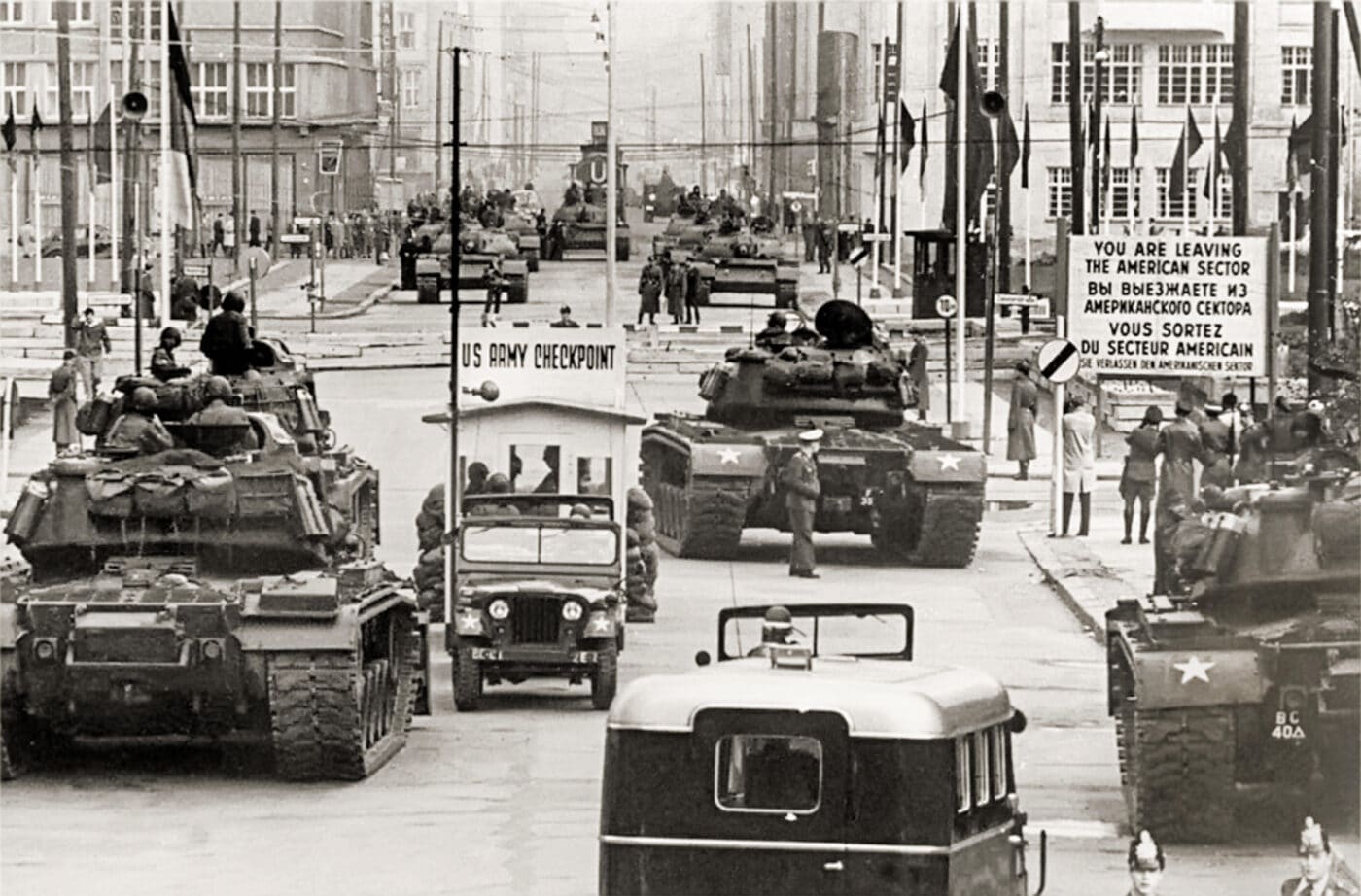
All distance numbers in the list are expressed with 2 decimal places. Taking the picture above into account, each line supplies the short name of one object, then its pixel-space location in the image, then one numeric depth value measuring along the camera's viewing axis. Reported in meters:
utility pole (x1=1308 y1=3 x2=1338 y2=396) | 34.16
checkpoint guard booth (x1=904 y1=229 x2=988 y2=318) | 56.08
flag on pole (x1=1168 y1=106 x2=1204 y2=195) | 64.19
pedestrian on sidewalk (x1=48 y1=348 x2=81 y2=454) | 40.97
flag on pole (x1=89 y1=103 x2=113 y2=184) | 72.06
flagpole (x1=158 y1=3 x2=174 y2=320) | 43.25
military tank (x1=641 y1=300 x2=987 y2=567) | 32.78
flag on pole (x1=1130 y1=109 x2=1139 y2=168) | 67.30
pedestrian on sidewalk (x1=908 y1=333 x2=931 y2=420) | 47.62
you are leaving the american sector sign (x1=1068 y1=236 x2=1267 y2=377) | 30.47
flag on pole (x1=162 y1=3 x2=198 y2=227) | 43.47
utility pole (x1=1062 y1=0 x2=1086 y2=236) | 49.16
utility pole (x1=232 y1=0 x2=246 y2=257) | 73.44
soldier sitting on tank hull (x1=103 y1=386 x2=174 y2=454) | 22.39
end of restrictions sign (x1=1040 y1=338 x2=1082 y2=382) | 33.66
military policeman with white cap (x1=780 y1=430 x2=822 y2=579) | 31.44
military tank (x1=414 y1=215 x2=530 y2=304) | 66.06
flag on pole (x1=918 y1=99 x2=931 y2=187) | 58.78
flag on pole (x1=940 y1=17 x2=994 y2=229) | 49.78
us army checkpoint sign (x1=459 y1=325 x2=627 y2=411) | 28.05
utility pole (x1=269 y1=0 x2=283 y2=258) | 73.44
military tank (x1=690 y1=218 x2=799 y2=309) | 66.31
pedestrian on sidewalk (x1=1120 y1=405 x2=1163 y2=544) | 33.78
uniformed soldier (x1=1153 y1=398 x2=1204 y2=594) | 31.84
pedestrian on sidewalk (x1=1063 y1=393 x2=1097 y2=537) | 34.97
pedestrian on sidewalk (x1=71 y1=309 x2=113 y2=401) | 45.31
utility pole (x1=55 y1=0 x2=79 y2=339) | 54.06
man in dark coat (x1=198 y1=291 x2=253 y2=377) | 26.91
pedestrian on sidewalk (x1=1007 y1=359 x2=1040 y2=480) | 41.12
